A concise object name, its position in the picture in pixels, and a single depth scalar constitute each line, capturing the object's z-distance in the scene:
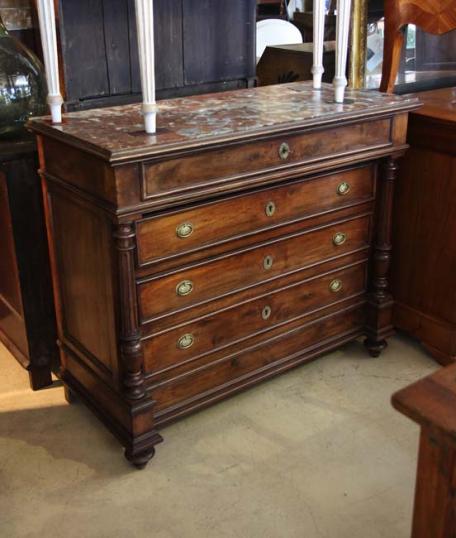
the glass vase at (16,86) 2.30
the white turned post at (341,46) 2.30
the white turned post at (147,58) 1.80
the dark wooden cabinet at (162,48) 2.65
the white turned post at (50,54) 1.93
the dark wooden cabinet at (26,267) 2.26
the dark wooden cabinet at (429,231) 2.49
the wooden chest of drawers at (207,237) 1.92
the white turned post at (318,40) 2.40
